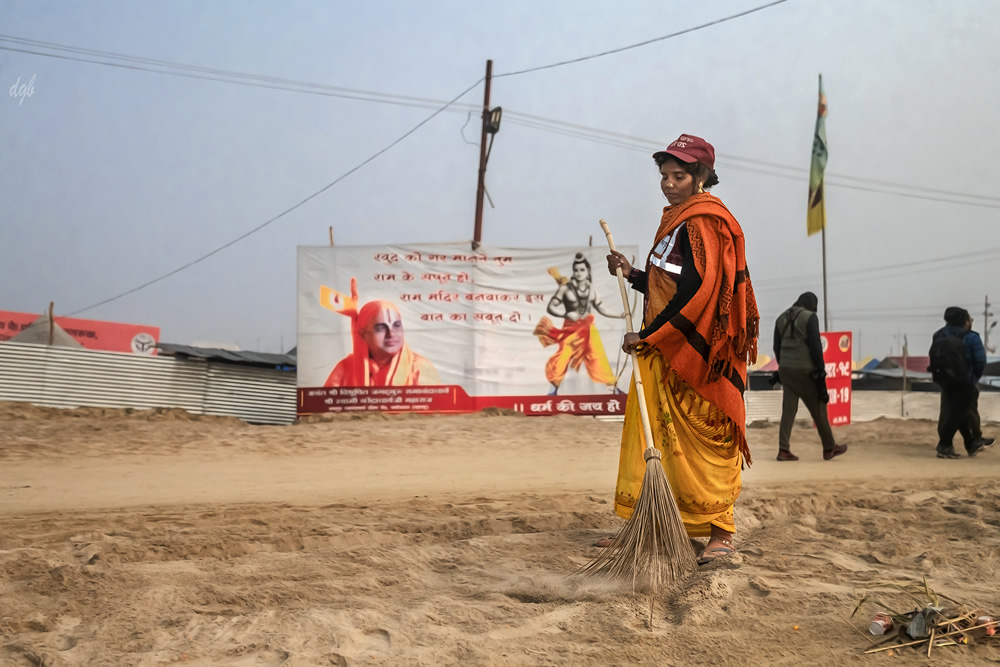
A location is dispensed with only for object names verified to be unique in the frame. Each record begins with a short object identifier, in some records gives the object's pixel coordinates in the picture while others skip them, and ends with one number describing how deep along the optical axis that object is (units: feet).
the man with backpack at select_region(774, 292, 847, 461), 25.34
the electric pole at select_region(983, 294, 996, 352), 199.11
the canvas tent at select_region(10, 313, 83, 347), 52.19
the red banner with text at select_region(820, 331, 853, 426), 36.83
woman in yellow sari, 11.51
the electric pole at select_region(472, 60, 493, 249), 52.65
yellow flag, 53.88
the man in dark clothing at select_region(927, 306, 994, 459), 27.45
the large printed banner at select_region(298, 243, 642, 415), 41.60
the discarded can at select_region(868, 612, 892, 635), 7.95
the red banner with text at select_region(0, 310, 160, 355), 81.30
